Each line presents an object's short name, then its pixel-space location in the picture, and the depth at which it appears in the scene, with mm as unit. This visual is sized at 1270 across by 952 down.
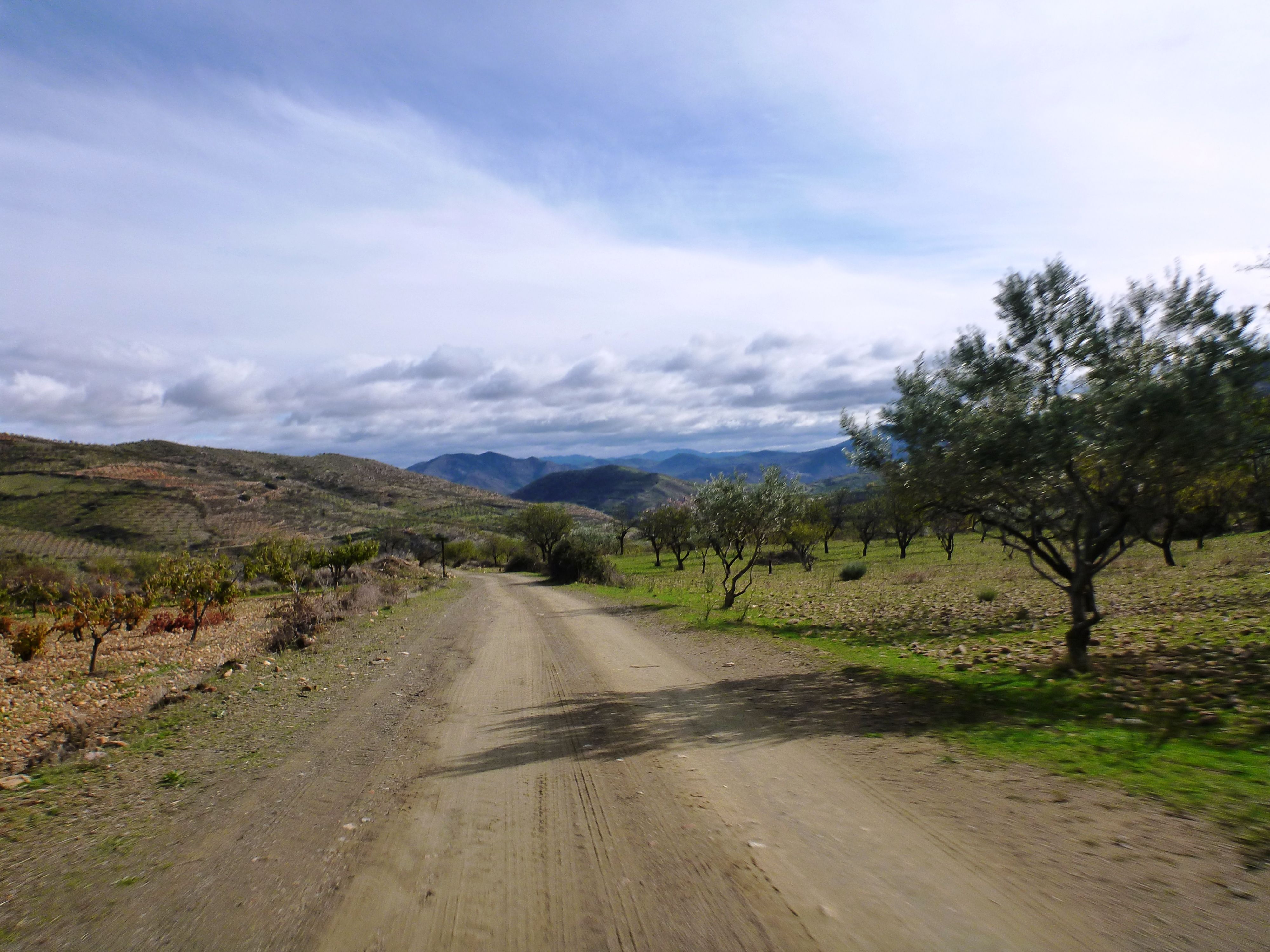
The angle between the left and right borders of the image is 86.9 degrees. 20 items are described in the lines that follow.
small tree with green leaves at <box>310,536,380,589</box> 44969
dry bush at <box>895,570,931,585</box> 33438
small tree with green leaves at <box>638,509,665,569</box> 64625
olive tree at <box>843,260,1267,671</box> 9477
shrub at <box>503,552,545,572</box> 68500
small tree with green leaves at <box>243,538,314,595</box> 39438
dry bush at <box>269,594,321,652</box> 18062
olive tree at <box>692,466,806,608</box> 23805
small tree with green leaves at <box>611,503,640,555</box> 79413
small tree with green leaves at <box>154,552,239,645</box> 26203
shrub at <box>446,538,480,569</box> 86625
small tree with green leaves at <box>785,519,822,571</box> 49878
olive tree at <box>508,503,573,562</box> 64938
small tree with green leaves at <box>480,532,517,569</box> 87838
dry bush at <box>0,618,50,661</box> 20797
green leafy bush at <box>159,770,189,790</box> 7475
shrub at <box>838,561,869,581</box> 40469
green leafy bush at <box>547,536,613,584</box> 46062
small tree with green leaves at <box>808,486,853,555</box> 55938
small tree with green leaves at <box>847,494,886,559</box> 66750
